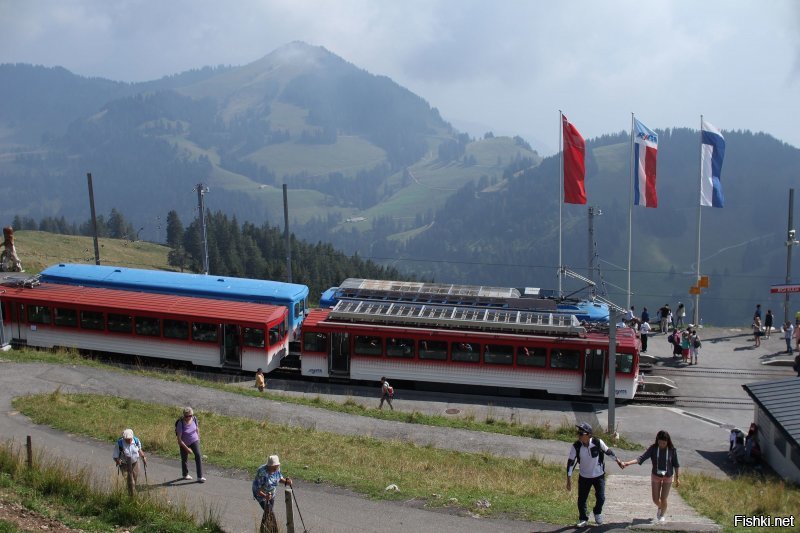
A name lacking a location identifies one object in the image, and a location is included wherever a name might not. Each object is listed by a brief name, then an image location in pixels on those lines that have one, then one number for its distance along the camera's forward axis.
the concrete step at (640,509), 12.75
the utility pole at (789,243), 41.19
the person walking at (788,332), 37.31
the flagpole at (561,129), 38.70
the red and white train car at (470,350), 29.27
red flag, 38.53
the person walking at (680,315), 41.50
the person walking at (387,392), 26.81
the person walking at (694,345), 35.44
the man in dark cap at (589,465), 12.55
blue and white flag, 43.03
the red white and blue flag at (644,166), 39.91
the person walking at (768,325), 40.96
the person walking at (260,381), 27.44
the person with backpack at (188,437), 14.89
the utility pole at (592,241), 37.75
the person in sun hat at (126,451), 13.62
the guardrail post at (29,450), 13.77
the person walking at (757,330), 39.09
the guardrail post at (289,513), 10.65
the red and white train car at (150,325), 30.47
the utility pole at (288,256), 46.24
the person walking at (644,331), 37.41
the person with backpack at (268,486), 11.56
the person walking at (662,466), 12.86
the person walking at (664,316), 41.94
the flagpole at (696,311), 42.75
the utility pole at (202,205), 43.08
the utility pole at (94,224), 43.79
